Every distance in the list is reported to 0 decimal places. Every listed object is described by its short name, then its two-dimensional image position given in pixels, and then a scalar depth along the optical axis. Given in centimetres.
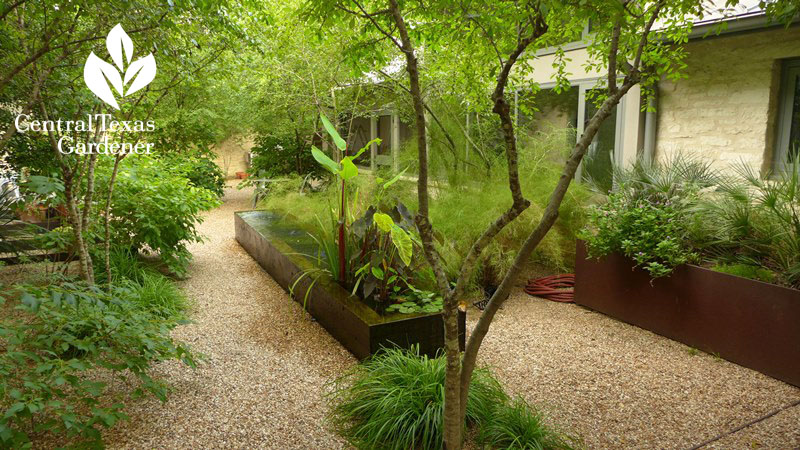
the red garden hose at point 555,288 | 521
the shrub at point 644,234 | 407
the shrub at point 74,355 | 217
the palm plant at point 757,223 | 362
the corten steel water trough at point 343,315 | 361
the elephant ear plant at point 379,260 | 396
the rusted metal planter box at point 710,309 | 345
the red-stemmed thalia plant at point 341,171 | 352
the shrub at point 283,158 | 1077
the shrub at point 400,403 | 261
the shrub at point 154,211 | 512
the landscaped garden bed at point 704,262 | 355
